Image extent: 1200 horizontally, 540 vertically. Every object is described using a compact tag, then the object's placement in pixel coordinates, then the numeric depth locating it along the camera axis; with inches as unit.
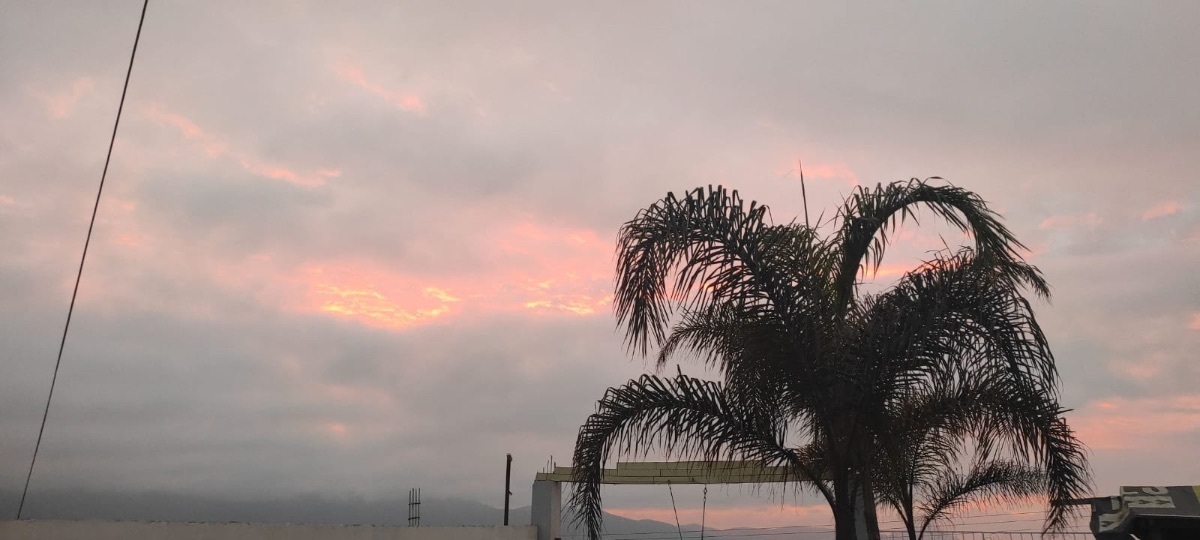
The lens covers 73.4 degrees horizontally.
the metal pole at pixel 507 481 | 1037.2
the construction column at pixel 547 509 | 798.5
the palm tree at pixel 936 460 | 258.5
